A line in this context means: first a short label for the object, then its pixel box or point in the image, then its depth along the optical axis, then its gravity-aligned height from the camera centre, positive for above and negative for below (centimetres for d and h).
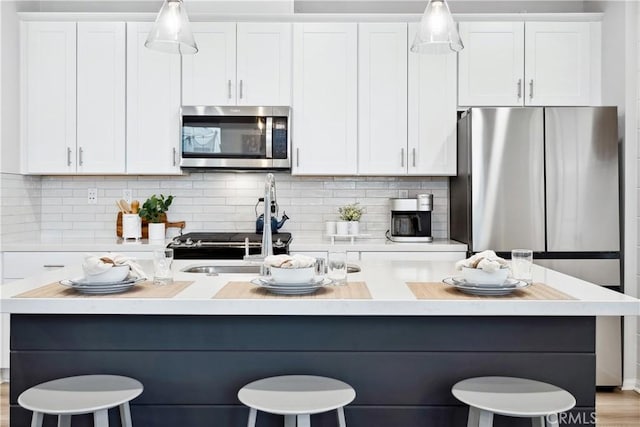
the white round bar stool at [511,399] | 151 -57
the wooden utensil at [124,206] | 396 +0
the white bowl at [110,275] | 177 -24
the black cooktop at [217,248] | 345 -27
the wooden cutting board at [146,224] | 403 -14
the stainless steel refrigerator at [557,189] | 335 +12
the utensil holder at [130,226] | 384 -15
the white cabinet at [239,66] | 378 +102
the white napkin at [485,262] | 175 -19
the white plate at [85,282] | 176 -26
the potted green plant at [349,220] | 384 -10
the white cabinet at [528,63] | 374 +104
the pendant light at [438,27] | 216 +75
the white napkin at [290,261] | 176 -19
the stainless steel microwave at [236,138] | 373 +49
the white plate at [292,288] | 173 -27
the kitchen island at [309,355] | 181 -52
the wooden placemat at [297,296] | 169 -29
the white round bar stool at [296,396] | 149 -56
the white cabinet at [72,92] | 378 +83
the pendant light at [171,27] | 215 +74
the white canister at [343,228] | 384 -15
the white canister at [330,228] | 384 -15
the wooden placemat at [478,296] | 170 -29
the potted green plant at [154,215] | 391 -7
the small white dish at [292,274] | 176 -23
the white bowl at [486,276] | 175 -23
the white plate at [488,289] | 172 -27
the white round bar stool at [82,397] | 150 -57
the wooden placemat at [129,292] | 171 -29
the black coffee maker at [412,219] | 374 -8
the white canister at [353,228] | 384 -15
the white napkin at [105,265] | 176 -20
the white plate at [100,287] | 174 -27
